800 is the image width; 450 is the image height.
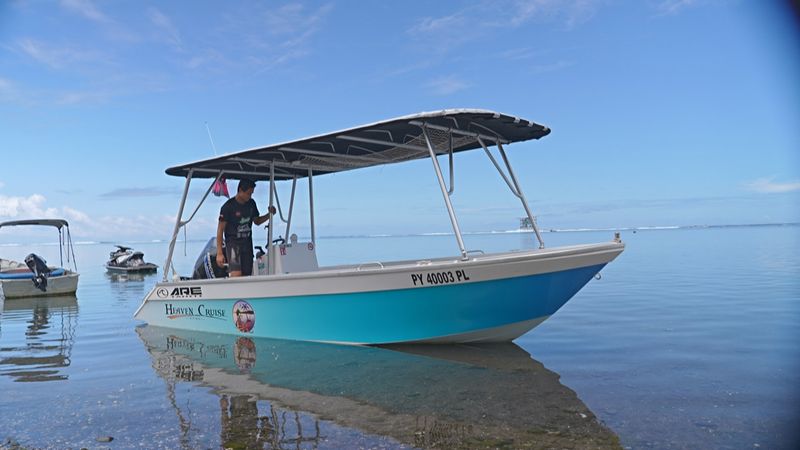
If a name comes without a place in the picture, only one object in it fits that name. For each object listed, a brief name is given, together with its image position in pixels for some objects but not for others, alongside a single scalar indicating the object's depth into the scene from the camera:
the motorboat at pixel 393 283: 6.75
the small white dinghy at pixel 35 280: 17.30
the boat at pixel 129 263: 27.83
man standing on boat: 8.81
